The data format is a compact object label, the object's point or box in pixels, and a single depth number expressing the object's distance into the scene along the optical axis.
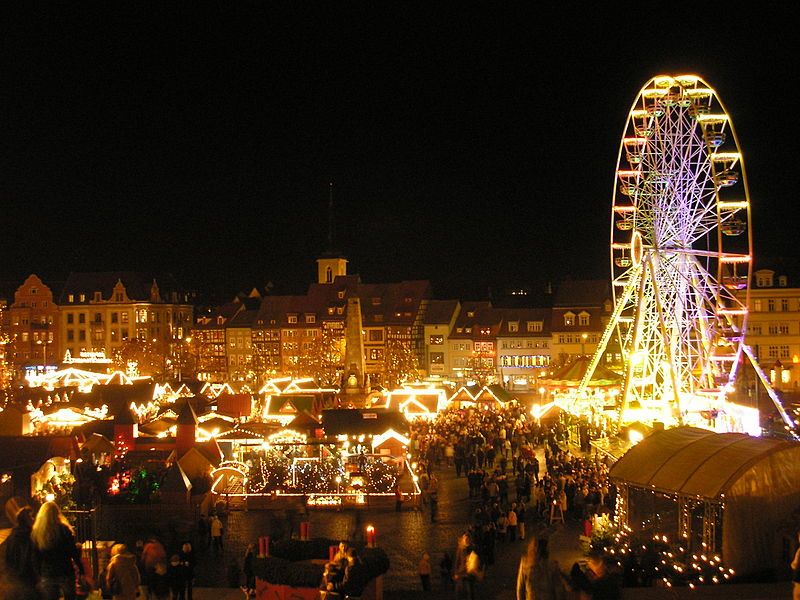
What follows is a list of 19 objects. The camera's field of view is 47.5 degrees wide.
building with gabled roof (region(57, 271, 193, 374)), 84.38
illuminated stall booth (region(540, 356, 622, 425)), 37.62
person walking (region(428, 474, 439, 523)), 22.08
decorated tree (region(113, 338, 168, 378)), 66.94
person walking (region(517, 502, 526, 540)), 19.77
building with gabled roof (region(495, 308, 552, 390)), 68.75
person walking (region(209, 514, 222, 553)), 19.12
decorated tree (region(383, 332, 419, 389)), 64.94
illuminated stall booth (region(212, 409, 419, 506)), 23.80
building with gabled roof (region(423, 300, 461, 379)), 73.06
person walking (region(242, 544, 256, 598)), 12.69
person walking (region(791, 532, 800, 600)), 8.86
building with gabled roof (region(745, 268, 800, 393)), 61.41
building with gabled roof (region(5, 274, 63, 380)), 84.94
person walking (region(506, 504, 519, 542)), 19.47
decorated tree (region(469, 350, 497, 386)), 68.94
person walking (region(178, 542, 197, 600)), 13.10
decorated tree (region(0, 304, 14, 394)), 44.24
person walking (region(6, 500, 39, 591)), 7.76
